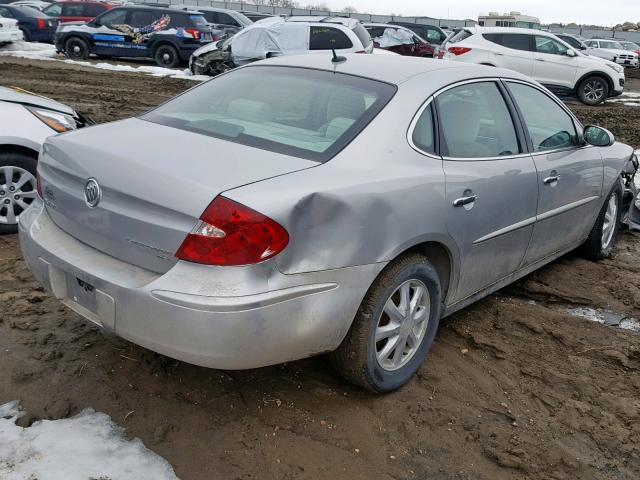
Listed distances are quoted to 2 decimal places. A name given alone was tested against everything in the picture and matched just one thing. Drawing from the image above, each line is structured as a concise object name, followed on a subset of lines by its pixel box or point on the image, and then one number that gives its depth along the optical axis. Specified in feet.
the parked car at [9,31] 67.56
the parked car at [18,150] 15.97
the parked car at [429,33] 88.84
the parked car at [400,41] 72.95
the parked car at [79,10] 80.02
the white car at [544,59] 55.01
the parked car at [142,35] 62.44
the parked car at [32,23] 76.64
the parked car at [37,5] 95.54
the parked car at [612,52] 91.89
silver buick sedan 8.20
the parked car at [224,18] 81.27
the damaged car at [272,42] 53.01
